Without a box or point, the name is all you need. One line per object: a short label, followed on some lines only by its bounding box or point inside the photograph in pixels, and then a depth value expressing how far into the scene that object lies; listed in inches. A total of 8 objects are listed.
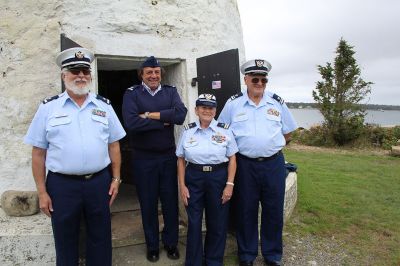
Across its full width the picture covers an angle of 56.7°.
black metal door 181.3
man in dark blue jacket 152.8
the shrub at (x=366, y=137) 581.9
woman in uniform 146.7
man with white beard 120.9
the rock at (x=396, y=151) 488.3
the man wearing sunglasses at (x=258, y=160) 155.2
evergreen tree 586.2
